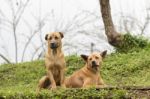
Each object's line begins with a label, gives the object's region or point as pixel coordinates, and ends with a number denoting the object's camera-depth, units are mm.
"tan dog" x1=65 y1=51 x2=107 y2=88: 12445
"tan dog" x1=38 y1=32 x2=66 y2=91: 12602
